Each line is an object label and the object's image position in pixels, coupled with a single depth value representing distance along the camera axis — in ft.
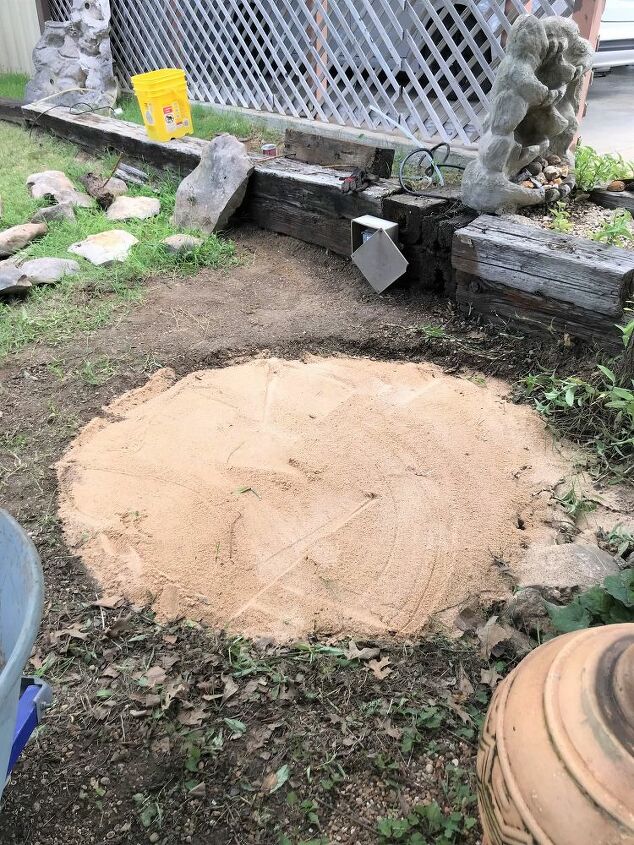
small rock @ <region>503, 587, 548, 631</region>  6.35
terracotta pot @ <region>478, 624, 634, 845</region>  3.23
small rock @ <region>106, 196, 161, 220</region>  16.94
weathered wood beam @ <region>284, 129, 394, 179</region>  14.30
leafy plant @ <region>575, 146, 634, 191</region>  12.71
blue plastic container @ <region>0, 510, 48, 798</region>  3.50
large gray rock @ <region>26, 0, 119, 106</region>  24.97
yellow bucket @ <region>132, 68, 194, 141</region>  18.24
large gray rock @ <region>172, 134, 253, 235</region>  15.55
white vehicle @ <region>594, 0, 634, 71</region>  22.49
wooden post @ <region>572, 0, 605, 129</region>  14.08
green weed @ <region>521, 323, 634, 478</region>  8.54
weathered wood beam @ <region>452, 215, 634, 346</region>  9.66
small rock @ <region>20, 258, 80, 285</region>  13.92
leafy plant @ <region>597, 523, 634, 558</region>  7.12
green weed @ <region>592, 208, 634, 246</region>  10.42
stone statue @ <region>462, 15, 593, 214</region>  10.97
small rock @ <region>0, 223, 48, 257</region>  15.48
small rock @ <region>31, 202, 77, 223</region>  16.90
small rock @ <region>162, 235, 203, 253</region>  14.85
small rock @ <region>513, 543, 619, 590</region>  6.64
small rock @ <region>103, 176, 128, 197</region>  18.19
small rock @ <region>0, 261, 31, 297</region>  13.32
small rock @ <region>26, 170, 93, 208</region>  17.79
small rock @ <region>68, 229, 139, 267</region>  14.79
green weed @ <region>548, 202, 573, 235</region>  11.32
